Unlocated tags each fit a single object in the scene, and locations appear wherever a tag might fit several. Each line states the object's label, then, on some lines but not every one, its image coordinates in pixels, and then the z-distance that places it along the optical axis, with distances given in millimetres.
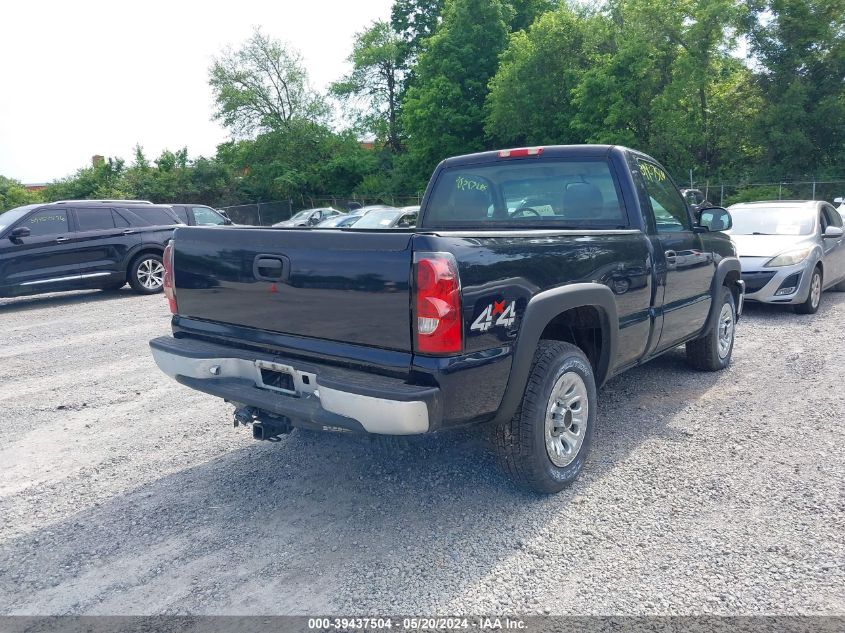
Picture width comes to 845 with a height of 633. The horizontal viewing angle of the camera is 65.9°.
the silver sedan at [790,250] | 8570
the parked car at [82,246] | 11148
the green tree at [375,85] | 51031
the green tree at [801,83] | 24562
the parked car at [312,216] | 26141
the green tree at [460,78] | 38594
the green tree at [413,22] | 48875
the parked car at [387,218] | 15648
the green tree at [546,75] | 31812
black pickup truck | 2920
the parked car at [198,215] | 14078
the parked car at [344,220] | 18609
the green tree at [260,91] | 47562
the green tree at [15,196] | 45859
